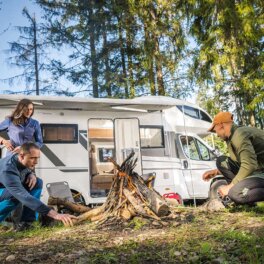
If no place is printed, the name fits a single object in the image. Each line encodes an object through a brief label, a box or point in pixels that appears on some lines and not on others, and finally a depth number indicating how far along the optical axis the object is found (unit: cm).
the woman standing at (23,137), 345
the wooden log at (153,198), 331
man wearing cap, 310
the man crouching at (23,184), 281
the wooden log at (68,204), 385
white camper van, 631
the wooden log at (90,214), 342
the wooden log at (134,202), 325
